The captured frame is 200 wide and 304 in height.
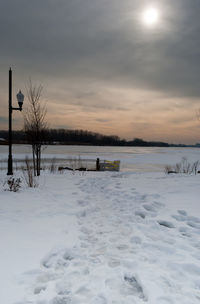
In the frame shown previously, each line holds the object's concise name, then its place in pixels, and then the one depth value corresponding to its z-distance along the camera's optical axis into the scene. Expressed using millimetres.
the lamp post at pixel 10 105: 9906
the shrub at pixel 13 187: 6149
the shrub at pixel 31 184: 7016
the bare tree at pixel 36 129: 10334
